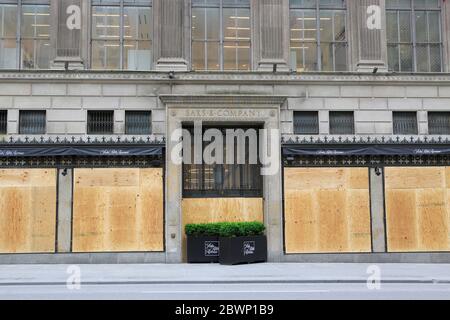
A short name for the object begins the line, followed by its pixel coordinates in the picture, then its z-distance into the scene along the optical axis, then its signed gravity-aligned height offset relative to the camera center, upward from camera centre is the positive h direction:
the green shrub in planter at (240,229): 20.50 -0.76
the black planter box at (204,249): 21.50 -1.55
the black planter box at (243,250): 20.50 -1.55
